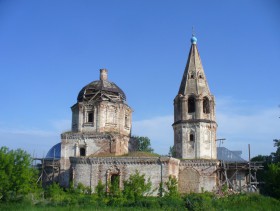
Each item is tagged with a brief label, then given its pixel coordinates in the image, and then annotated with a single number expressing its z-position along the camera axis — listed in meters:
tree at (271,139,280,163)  43.44
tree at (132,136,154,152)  52.80
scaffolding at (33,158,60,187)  34.31
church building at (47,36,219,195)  31.02
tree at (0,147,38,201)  27.77
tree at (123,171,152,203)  27.17
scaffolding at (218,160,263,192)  32.34
